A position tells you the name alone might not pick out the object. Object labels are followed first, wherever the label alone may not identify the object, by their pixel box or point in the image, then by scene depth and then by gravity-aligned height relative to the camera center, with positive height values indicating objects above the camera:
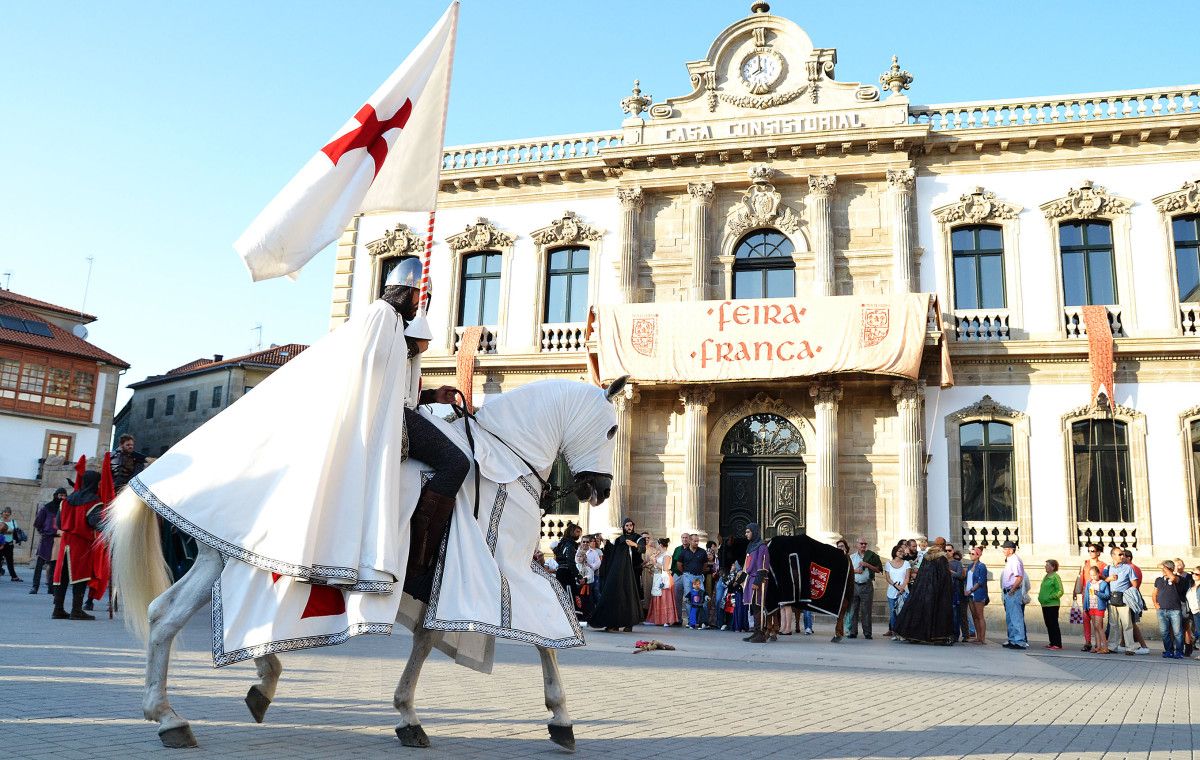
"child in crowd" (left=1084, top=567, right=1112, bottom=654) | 15.21 -0.74
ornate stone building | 20.17 +6.20
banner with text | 19.95 +4.57
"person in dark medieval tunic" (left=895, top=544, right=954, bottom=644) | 15.13 -0.83
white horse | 4.63 -0.28
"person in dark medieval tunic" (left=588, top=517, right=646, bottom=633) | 15.38 -0.82
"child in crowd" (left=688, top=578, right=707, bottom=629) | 18.05 -1.09
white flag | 5.47 +2.45
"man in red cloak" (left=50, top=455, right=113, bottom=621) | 12.03 -0.27
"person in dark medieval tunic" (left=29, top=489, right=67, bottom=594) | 15.33 -0.12
